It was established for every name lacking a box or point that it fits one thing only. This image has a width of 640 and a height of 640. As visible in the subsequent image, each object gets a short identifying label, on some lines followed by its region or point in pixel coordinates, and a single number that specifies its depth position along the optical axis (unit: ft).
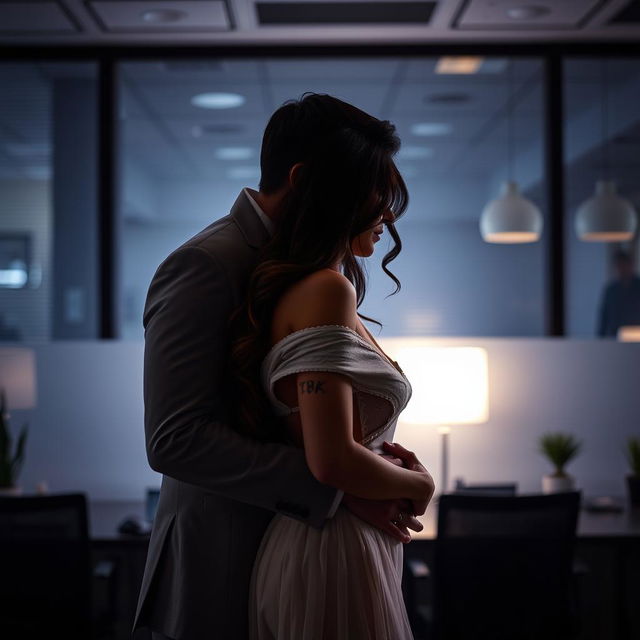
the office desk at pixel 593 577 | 10.43
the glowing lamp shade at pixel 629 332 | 12.43
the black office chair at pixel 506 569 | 8.23
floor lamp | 10.50
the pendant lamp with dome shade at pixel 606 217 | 12.17
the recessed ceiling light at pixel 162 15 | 10.90
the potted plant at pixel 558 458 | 10.85
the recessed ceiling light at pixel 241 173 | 12.62
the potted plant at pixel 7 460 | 10.57
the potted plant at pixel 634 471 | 10.93
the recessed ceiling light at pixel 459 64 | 12.41
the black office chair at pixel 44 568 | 8.43
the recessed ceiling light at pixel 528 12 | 10.84
